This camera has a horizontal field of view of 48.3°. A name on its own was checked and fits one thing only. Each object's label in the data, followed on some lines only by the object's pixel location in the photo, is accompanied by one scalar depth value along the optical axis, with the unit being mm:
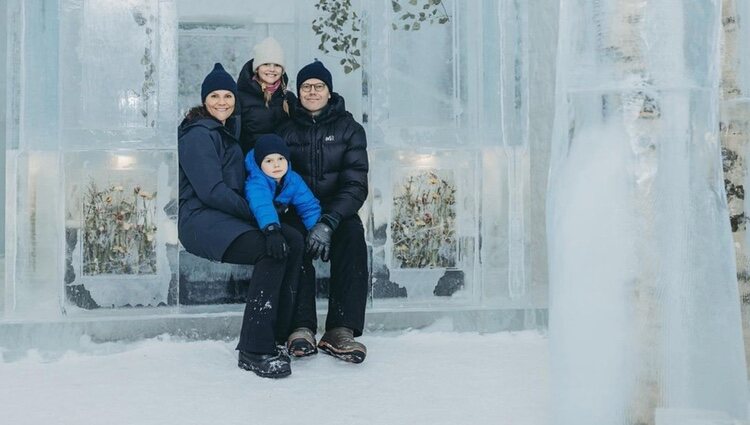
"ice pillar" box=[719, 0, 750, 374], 3398
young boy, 4012
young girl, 4727
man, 4188
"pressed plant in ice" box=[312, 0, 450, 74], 5445
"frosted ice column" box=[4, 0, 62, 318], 4727
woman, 3920
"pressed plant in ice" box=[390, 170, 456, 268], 5176
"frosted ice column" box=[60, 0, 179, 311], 4805
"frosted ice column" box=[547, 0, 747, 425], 2633
